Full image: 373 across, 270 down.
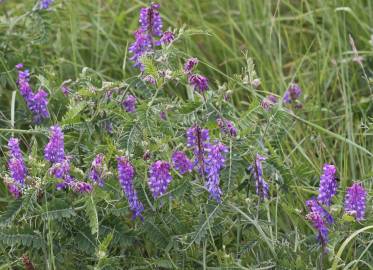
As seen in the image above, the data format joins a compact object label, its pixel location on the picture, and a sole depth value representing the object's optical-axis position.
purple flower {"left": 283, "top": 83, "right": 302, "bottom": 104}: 6.15
